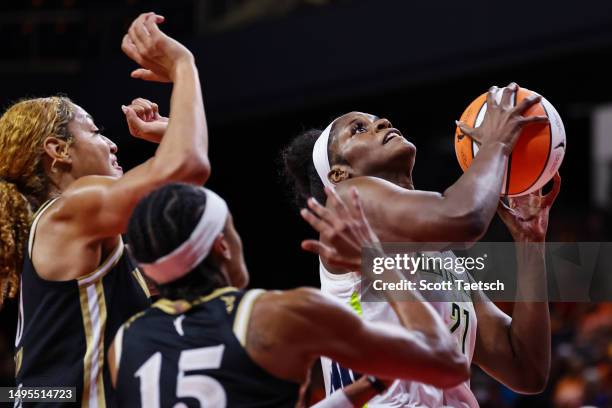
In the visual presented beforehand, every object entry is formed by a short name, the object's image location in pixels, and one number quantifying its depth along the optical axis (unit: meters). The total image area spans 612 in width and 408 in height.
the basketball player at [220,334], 4.96
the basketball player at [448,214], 6.11
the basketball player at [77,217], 5.96
